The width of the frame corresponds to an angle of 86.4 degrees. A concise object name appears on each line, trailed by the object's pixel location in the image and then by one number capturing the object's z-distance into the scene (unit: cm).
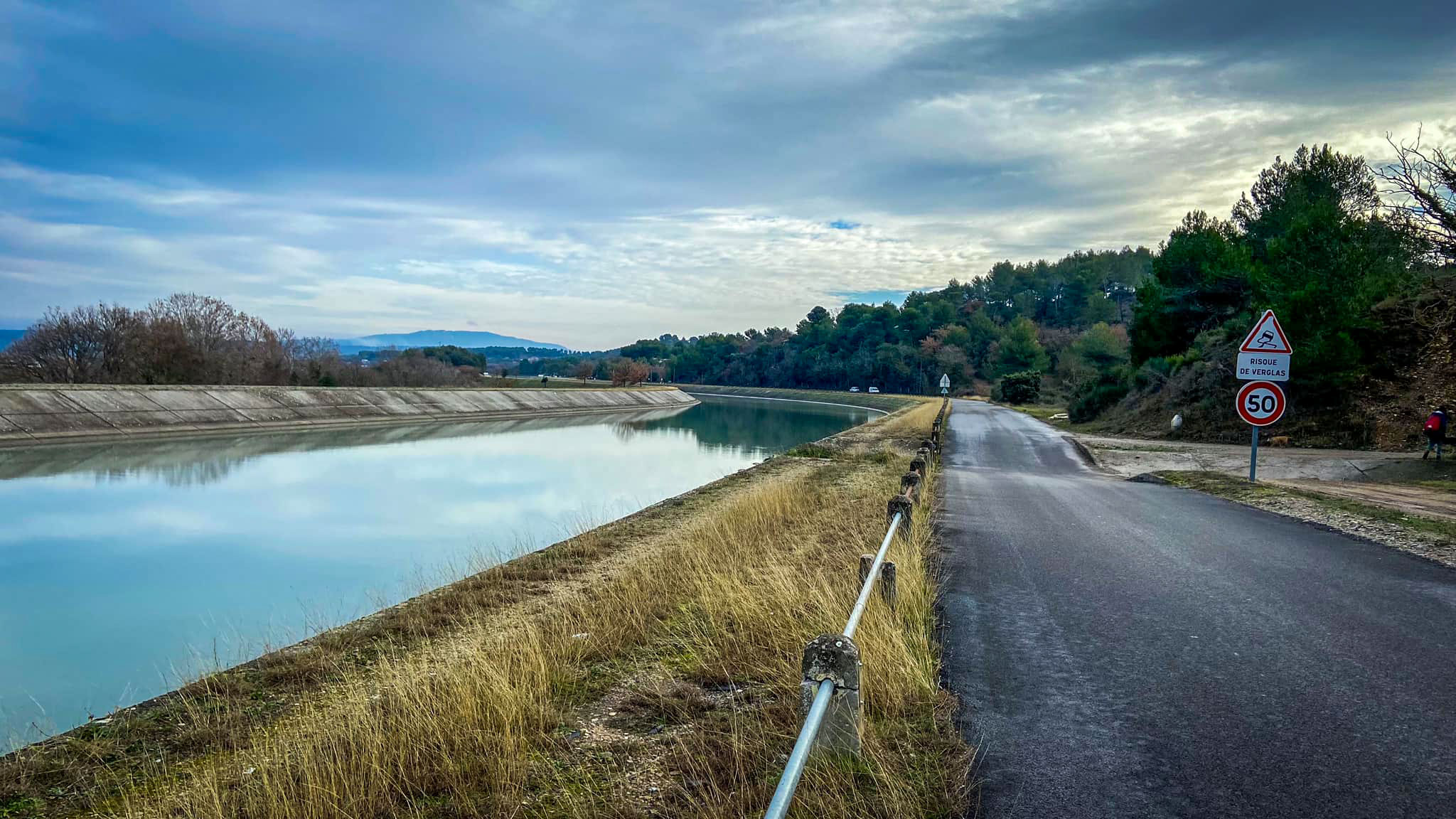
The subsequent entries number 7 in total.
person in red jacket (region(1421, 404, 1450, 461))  1725
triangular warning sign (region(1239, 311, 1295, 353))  1465
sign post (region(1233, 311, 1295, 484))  1467
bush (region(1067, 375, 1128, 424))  4316
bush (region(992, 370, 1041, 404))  7450
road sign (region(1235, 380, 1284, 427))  1471
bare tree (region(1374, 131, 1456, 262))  1784
